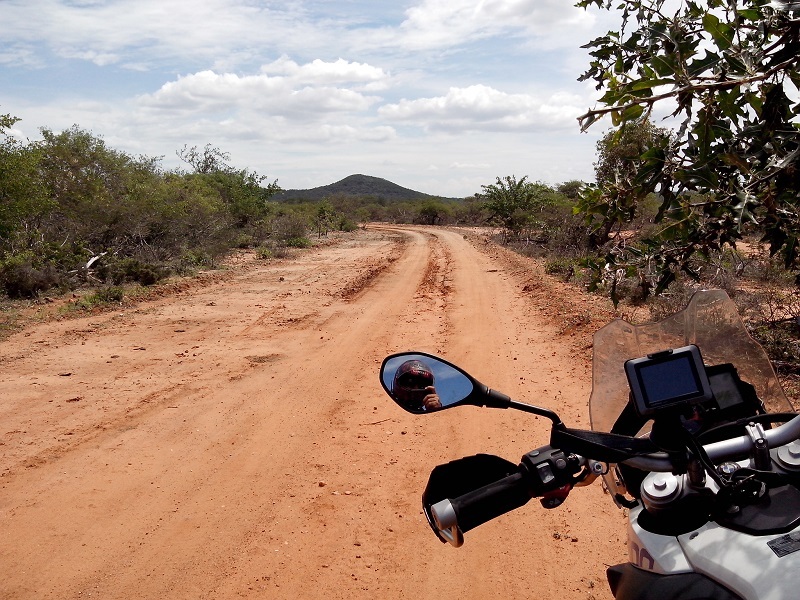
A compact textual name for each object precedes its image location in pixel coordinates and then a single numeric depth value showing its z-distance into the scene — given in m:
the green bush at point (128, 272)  14.86
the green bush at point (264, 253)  22.84
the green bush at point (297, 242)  27.92
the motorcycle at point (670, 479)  1.41
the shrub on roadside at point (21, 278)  12.88
